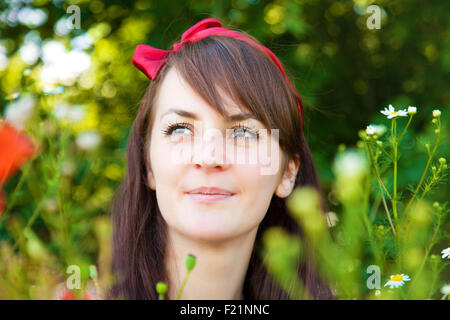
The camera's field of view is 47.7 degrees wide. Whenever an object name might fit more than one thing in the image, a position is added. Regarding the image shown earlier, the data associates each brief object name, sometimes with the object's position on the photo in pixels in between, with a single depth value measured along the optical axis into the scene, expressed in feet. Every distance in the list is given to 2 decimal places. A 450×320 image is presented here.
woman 3.41
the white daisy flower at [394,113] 2.59
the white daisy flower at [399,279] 1.80
